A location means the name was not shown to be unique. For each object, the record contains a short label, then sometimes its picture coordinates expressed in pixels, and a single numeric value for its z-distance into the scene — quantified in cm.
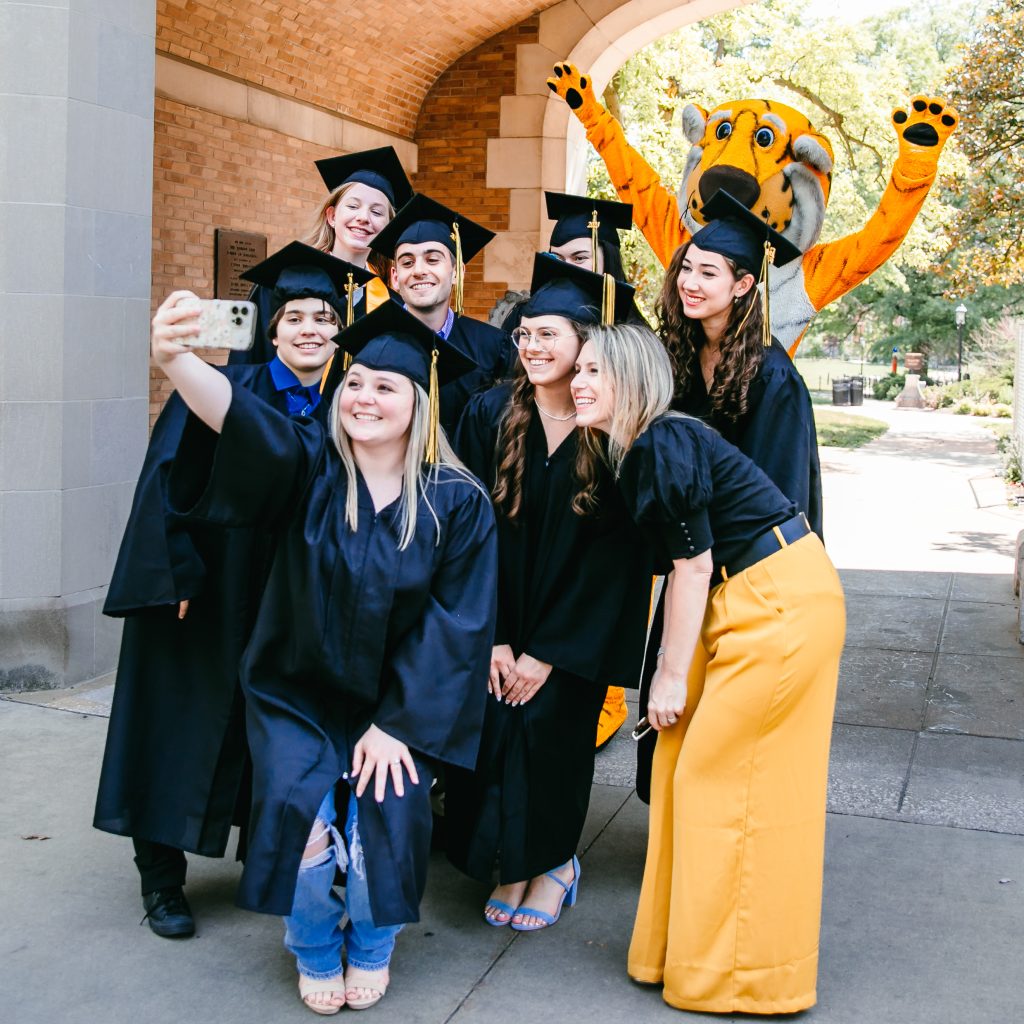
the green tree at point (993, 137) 1267
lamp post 3581
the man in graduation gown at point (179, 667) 374
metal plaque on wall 947
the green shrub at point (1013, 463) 1590
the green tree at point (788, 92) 1468
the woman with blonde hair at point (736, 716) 334
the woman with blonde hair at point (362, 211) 468
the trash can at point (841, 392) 3631
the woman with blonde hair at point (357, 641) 335
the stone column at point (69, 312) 577
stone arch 1138
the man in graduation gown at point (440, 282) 432
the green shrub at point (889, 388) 4106
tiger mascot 533
